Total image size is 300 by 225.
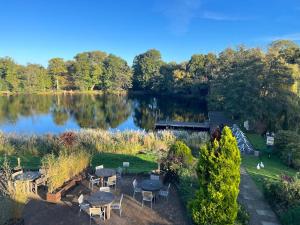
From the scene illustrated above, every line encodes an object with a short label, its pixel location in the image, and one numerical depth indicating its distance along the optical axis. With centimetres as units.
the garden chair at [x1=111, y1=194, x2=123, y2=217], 579
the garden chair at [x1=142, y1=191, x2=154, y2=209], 611
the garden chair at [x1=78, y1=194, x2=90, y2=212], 566
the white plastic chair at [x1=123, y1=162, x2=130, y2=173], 838
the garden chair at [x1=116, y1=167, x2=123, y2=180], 781
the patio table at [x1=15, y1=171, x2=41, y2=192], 666
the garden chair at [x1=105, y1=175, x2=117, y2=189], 695
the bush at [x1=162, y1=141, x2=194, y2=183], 748
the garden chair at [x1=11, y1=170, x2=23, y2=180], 699
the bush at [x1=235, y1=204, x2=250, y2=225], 534
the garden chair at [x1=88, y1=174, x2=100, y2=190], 710
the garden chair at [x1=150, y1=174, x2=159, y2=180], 721
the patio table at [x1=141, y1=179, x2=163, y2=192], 637
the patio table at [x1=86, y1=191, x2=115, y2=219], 552
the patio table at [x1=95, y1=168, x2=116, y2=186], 707
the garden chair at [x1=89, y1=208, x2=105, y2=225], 541
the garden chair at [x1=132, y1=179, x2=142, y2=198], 659
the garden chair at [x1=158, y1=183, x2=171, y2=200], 633
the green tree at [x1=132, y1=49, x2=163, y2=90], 5139
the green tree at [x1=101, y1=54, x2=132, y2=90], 5282
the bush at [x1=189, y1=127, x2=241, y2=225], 473
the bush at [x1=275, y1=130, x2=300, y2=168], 1013
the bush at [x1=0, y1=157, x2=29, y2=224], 523
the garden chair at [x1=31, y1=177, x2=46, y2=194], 677
